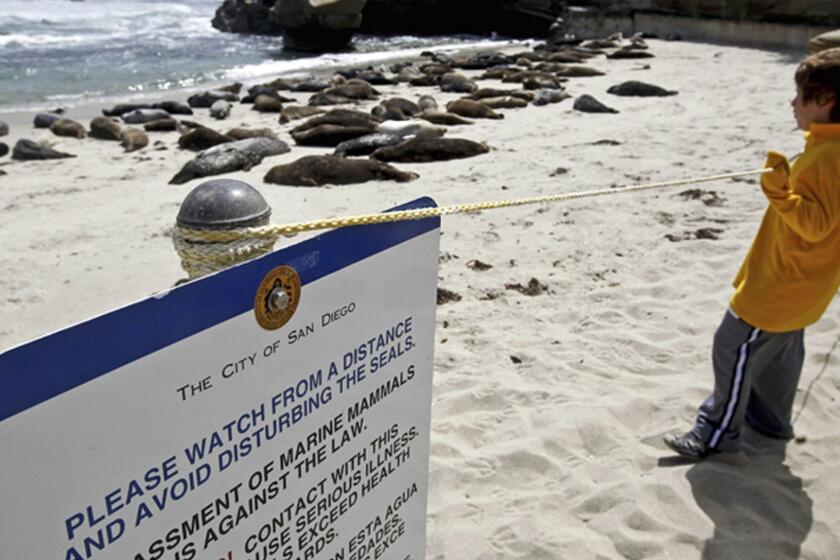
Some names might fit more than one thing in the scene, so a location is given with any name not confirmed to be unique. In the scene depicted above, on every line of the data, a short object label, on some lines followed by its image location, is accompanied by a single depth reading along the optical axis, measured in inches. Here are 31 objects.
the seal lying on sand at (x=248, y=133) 421.1
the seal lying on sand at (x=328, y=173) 319.9
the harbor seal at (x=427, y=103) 513.7
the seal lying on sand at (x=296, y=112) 502.5
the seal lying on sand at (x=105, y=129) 466.0
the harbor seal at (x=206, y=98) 607.2
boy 106.5
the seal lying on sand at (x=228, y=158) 335.3
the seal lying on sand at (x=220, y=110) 547.5
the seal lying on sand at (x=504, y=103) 516.7
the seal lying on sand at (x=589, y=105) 479.2
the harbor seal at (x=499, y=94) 543.8
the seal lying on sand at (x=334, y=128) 410.6
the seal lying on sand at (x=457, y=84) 627.5
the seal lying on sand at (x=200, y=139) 415.2
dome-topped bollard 64.1
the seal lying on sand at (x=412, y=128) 410.0
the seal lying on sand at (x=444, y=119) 458.6
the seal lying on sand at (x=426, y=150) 357.1
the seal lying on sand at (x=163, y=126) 489.1
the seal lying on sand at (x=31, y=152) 405.7
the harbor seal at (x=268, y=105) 565.9
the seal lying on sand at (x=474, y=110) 478.3
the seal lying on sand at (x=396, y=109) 472.4
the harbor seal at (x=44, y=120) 527.6
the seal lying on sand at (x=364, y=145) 372.8
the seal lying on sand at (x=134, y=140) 434.0
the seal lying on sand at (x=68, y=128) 479.8
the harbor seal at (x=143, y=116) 523.8
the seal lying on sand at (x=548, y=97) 526.9
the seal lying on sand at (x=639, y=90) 538.6
